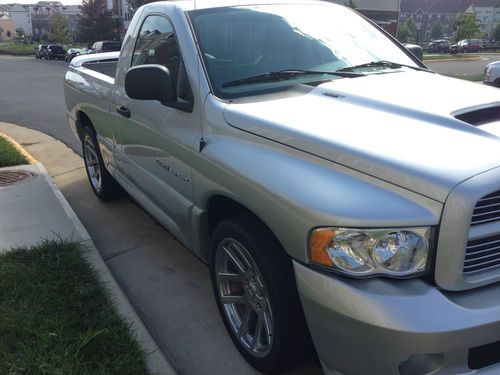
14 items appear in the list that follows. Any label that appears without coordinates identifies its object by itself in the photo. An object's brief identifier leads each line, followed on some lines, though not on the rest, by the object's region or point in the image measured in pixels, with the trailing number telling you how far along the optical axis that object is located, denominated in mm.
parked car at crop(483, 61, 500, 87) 10797
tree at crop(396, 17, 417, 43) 72688
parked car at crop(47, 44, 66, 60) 46156
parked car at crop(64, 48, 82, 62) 40569
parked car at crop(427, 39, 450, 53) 59250
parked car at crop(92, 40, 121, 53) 31547
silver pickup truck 1901
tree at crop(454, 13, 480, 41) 57125
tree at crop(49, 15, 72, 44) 68875
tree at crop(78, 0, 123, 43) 54094
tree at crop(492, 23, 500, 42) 85625
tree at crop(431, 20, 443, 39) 106500
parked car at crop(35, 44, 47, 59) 48541
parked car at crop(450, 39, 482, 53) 54106
